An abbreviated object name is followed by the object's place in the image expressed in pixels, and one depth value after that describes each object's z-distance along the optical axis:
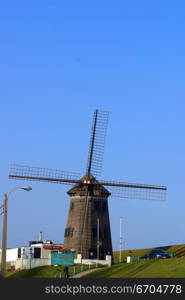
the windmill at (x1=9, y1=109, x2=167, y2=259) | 99.06
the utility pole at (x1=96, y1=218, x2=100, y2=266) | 99.69
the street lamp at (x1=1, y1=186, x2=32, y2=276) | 43.19
